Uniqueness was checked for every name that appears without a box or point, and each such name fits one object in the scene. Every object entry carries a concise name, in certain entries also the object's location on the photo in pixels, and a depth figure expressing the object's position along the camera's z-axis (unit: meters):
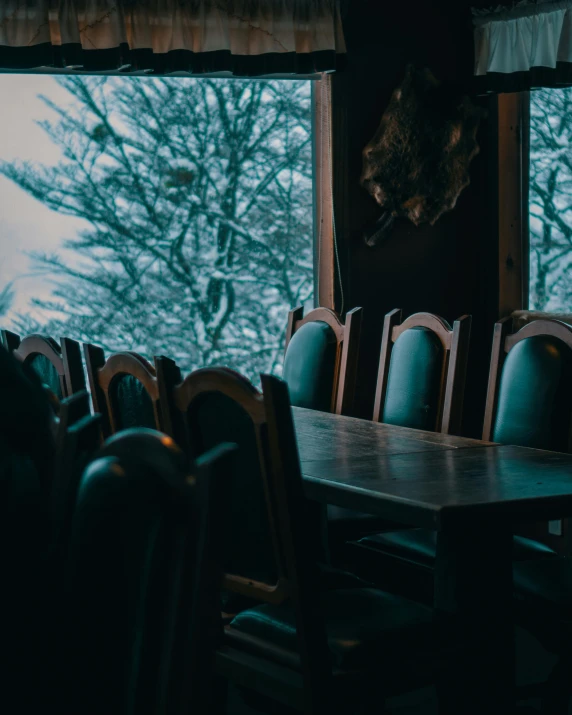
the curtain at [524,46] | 4.18
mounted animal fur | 4.52
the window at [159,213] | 4.25
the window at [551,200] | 4.50
